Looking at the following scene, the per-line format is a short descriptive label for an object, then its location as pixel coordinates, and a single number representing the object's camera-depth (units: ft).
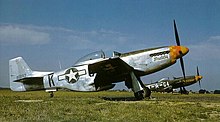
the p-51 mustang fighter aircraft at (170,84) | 128.56
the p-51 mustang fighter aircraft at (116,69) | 52.54
